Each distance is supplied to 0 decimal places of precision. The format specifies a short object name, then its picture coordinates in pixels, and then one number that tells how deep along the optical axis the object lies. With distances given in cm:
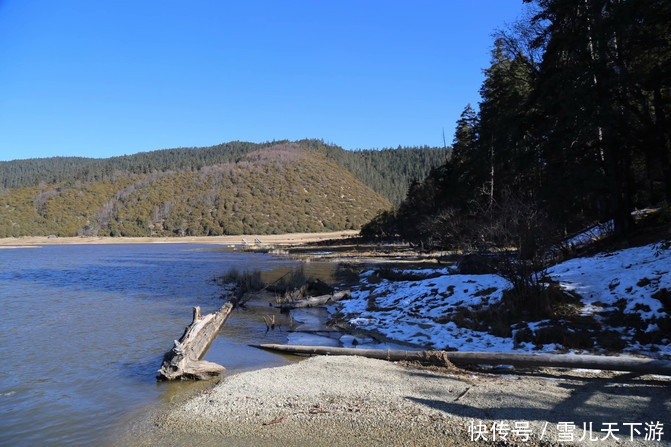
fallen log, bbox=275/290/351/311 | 1593
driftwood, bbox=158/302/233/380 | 788
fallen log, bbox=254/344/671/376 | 652
